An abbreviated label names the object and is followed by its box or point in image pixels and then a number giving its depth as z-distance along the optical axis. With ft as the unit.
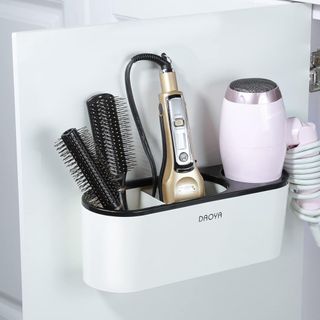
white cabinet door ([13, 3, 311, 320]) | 5.74
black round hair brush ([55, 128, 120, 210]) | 5.71
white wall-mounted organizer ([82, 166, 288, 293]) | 5.79
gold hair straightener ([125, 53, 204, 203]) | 5.90
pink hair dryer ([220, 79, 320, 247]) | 6.01
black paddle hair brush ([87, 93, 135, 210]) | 5.83
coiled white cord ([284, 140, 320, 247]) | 6.28
